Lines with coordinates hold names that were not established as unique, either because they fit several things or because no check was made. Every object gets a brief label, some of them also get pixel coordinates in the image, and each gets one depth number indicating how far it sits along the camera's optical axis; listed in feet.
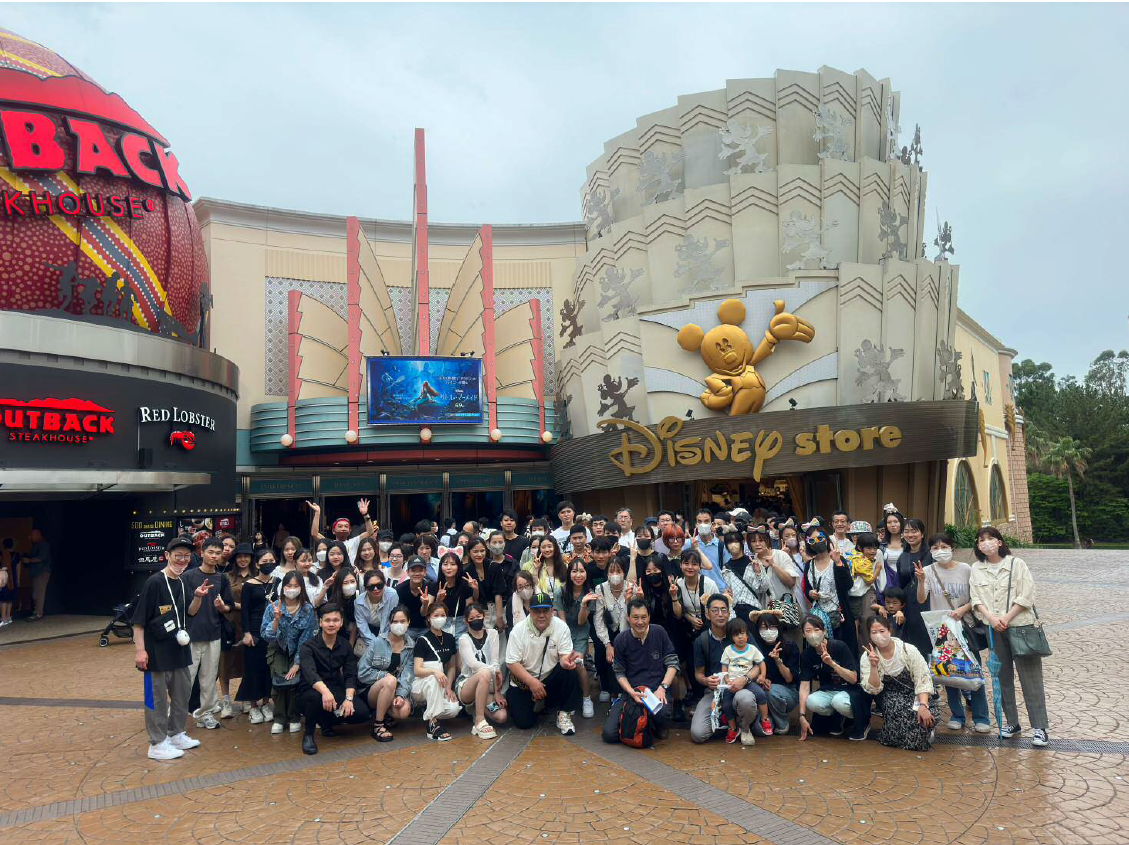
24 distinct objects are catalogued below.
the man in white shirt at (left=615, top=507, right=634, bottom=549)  31.72
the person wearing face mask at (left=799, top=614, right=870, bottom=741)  20.07
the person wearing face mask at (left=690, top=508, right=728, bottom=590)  24.57
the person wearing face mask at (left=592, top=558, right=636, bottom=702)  23.08
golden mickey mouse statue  65.31
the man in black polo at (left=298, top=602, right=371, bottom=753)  20.86
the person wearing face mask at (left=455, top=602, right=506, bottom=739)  21.85
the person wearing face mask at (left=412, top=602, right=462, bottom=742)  21.58
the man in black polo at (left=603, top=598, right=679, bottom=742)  20.72
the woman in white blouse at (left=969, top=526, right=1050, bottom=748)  19.33
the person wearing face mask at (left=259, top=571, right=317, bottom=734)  22.38
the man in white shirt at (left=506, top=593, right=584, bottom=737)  22.03
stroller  37.37
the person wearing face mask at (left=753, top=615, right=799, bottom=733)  20.81
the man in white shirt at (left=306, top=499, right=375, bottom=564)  30.09
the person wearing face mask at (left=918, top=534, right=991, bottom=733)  20.68
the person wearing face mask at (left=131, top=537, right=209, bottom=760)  20.48
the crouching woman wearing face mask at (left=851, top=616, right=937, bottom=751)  19.11
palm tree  141.69
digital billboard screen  71.36
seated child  20.40
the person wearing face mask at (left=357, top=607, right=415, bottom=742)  21.53
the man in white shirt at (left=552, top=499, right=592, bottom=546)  33.22
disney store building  65.31
